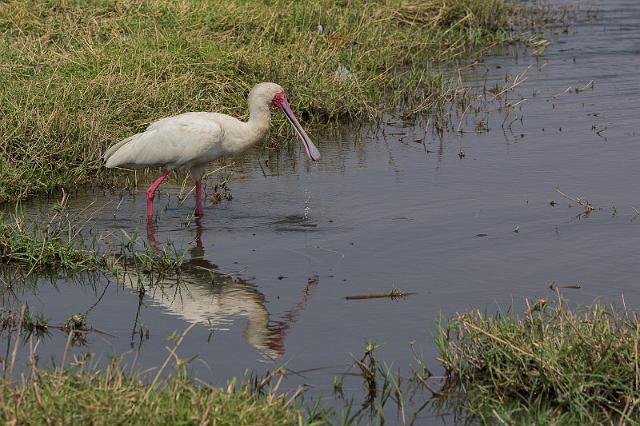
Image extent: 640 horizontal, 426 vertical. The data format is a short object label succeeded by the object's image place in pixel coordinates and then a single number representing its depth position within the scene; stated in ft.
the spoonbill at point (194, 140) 64.44
